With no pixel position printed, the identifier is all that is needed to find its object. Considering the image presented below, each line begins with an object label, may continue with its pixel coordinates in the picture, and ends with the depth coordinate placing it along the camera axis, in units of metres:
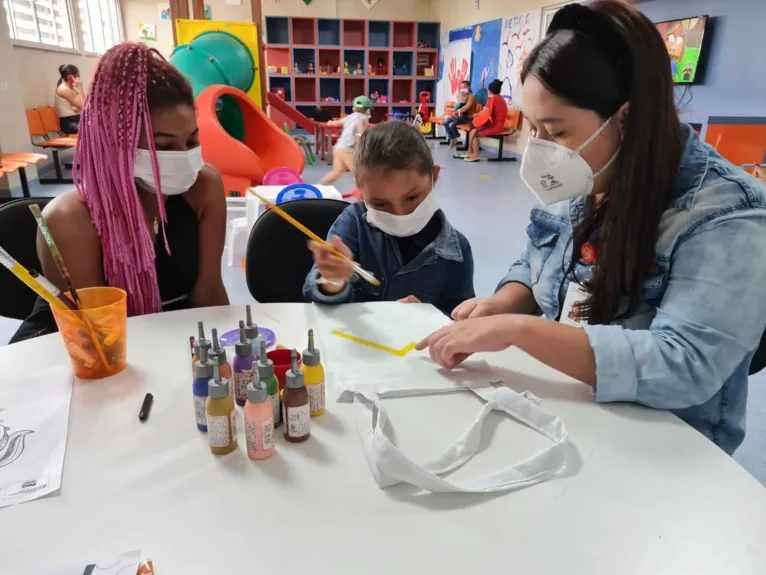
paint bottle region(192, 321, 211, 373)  0.75
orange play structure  3.50
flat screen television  4.05
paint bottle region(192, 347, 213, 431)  0.68
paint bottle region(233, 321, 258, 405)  0.74
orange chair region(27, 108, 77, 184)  5.18
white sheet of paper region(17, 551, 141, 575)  0.50
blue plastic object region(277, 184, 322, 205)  2.40
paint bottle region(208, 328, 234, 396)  0.71
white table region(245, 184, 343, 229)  2.57
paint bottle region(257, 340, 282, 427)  0.67
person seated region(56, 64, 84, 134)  6.16
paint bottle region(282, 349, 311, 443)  0.68
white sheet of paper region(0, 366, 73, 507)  0.62
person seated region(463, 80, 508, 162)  7.00
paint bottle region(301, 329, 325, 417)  0.73
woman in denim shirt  0.75
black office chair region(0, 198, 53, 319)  1.28
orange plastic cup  0.81
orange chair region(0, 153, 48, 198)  3.75
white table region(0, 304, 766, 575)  0.53
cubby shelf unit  10.06
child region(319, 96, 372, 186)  5.19
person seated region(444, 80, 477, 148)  7.94
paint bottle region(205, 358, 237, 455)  0.64
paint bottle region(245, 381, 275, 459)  0.63
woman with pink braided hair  1.16
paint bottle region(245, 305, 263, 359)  0.78
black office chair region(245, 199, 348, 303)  1.46
